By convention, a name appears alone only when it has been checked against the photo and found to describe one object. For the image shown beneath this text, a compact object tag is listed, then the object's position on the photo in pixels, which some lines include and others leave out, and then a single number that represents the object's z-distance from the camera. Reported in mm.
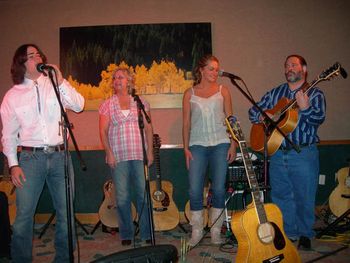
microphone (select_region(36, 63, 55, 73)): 2234
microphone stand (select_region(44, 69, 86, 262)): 2213
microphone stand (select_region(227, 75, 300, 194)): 2875
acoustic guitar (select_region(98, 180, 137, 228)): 4223
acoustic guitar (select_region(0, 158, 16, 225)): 4324
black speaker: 1390
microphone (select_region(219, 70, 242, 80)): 2765
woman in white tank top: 3404
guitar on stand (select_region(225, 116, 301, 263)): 2455
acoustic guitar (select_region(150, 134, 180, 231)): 4156
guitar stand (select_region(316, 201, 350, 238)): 3345
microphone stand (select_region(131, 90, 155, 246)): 2484
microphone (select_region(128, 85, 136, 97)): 2702
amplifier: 4090
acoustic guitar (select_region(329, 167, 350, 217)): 4188
